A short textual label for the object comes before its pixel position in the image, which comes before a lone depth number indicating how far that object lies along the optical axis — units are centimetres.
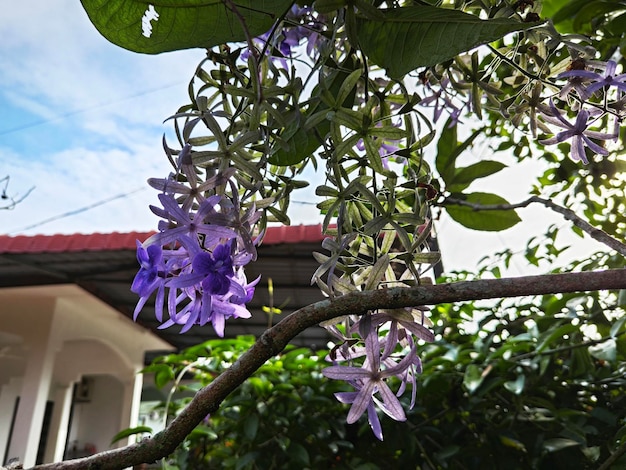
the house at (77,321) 319
